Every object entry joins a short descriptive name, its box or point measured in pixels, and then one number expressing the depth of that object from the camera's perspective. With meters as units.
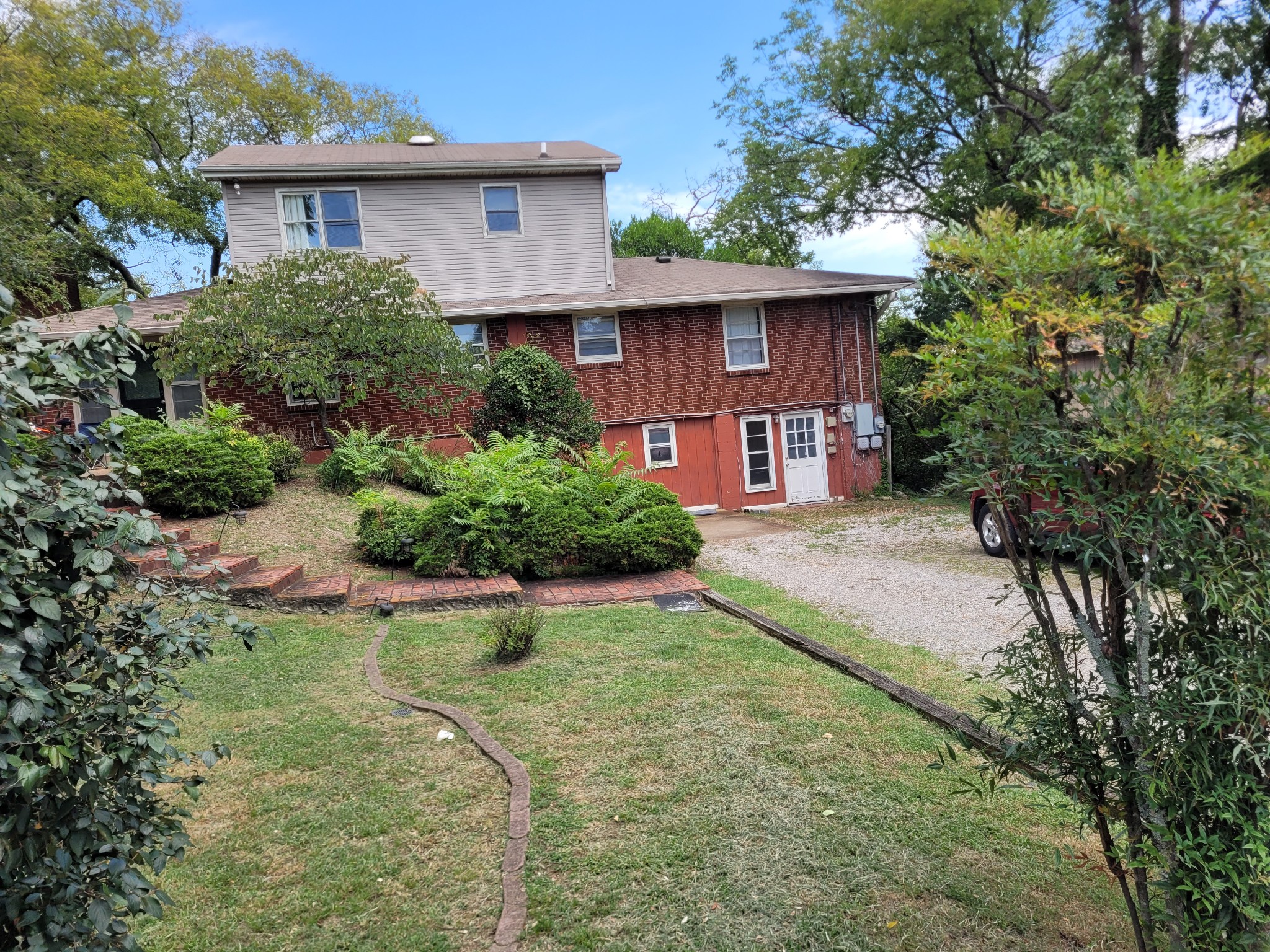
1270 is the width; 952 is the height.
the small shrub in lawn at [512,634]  5.65
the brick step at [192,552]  5.95
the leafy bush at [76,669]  1.62
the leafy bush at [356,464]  11.59
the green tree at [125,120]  19.94
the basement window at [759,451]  17.45
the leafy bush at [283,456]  11.82
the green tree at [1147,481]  1.87
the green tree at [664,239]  33.47
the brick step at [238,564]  7.75
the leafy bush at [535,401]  14.10
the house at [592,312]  15.62
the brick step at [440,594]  7.46
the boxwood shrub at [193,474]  9.45
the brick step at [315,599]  7.30
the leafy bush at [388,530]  8.98
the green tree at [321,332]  12.71
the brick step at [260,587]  7.23
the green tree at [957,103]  14.67
